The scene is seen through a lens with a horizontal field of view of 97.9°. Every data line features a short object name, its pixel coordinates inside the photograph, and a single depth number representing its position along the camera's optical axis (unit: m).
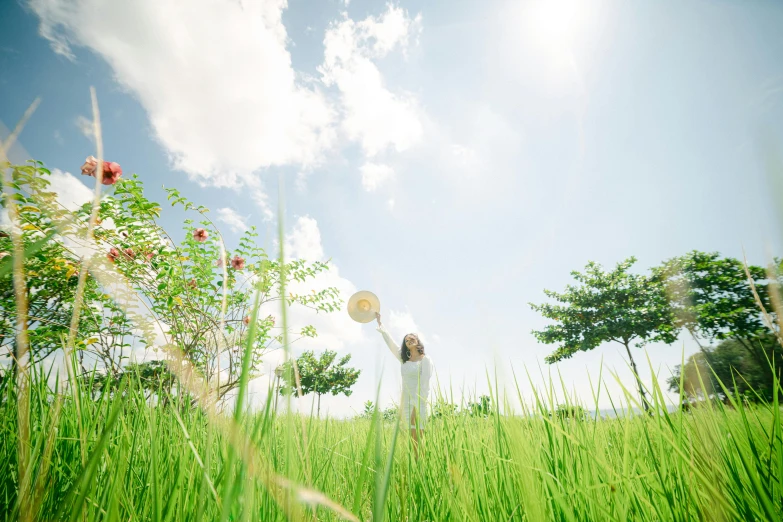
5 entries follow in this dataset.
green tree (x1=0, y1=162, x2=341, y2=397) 2.85
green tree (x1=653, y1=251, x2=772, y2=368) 16.27
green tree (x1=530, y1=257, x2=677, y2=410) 18.77
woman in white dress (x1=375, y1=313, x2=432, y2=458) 4.45
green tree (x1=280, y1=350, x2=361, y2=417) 23.57
